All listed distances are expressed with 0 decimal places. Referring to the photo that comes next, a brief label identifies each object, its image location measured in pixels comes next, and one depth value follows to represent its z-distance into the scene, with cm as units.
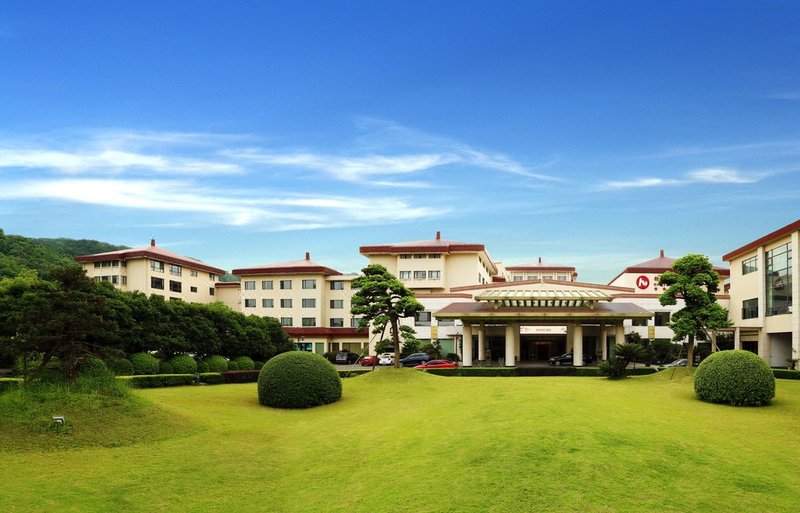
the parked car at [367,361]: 5374
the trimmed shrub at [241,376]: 3369
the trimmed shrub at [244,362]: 4491
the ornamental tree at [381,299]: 3381
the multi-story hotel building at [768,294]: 4056
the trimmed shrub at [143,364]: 3606
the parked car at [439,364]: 4031
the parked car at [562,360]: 4900
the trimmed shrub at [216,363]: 4191
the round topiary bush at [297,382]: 2367
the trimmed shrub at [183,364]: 3847
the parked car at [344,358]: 6009
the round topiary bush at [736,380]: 2161
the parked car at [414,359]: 4853
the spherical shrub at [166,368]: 3825
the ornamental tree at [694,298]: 3142
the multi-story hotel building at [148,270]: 7138
